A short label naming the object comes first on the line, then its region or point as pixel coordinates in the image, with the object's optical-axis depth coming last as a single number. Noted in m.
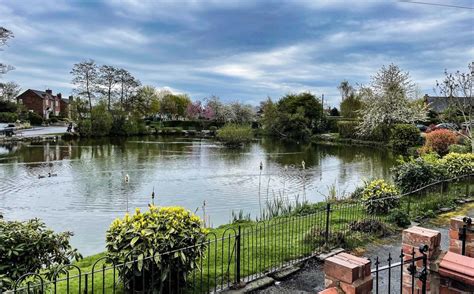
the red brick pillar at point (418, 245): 3.30
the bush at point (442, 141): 20.39
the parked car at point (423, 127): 39.98
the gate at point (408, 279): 2.79
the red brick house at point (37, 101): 69.00
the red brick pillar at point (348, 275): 2.74
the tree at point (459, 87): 17.22
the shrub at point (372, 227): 7.30
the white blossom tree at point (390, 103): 34.44
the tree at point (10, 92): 53.69
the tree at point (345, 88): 58.65
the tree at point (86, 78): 44.84
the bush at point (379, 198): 8.58
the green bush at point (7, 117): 49.28
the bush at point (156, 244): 4.20
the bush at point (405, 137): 30.73
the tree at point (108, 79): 47.22
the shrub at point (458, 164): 11.74
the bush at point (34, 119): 56.91
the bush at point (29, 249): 3.83
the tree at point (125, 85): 49.80
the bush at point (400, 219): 7.88
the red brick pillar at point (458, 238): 3.85
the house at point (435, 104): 50.48
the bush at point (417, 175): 10.41
